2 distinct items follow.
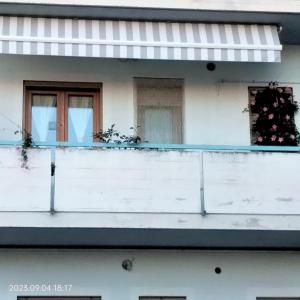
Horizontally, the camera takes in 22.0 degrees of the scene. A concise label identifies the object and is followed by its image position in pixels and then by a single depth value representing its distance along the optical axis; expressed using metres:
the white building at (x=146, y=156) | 12.00
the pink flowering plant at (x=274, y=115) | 13.91
